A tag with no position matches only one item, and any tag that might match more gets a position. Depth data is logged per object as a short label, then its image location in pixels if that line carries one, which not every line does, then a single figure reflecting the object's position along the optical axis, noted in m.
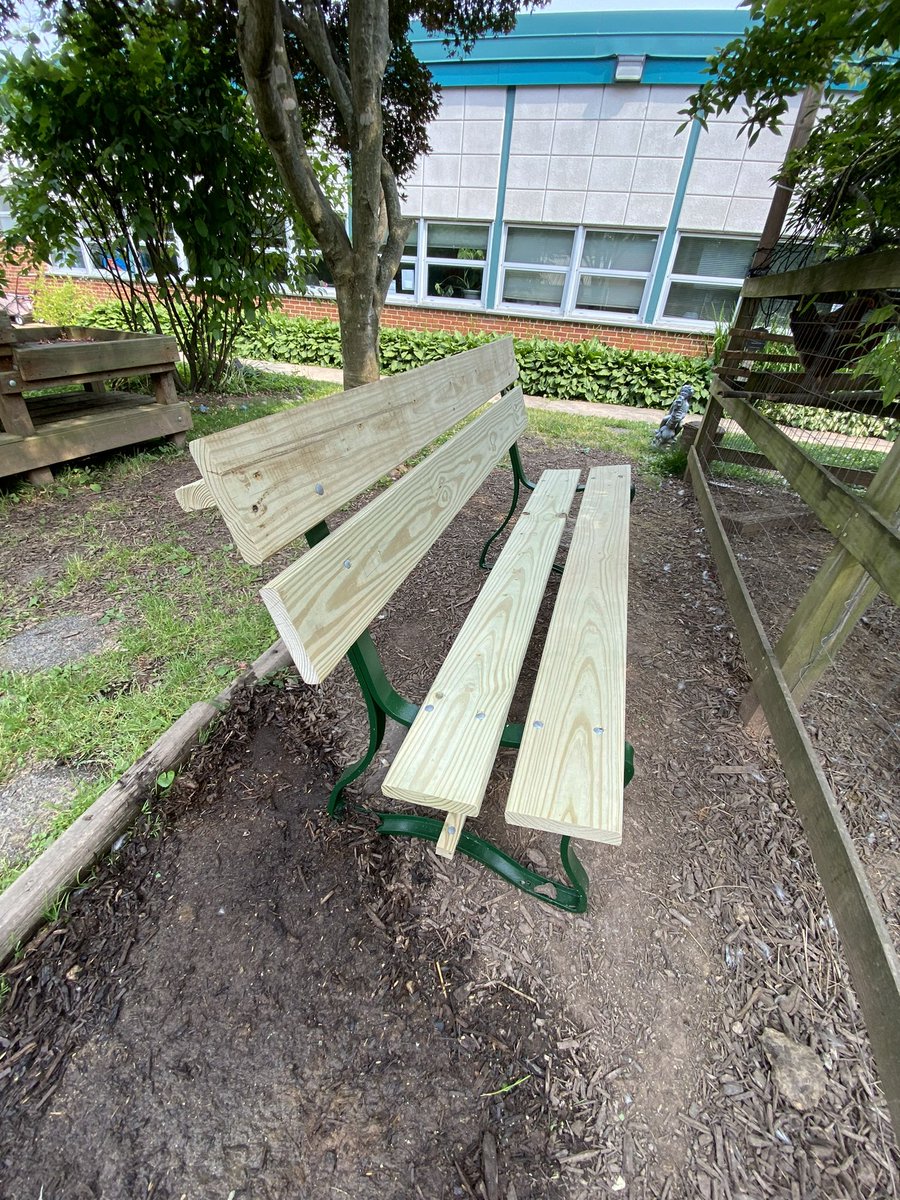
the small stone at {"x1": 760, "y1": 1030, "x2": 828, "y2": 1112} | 1.09
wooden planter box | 3.37
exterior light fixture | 7.27
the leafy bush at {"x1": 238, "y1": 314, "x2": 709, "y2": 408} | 7.66
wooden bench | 0.97
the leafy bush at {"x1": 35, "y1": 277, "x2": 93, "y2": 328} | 8.66
